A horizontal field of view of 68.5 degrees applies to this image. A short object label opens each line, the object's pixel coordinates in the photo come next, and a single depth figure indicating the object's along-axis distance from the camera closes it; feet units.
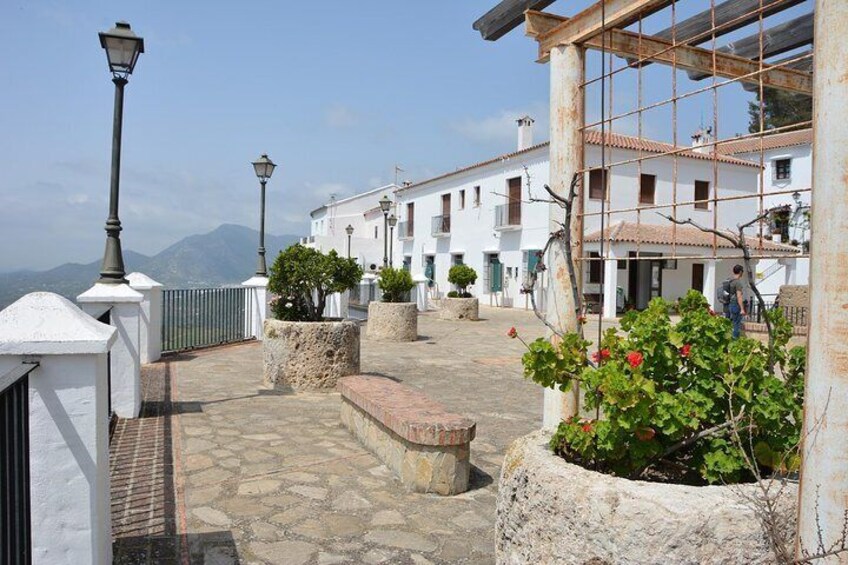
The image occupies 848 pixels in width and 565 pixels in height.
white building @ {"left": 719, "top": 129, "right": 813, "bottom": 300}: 81.92
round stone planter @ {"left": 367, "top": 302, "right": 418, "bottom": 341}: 43.24
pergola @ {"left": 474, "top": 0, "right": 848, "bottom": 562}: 5.49
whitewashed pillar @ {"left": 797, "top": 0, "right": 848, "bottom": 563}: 5.44
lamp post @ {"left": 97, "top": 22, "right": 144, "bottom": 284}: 22.17
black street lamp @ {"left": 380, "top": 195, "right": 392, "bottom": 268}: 74.33
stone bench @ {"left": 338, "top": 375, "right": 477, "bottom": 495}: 13.23
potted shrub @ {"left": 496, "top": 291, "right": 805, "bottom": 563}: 6.60
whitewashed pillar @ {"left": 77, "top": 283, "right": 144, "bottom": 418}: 19.16
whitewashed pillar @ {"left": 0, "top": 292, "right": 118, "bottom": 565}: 7.63
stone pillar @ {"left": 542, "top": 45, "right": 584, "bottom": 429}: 10.23
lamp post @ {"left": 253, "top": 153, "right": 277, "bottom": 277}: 45.70
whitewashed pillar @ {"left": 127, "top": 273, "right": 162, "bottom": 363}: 30.02
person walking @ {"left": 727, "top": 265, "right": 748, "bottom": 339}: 33.88
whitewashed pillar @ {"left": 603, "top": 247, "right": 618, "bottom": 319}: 73.00
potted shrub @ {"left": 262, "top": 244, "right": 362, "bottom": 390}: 23.86
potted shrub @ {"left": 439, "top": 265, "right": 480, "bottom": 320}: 60.59
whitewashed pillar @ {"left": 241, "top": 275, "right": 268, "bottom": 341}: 40.34
